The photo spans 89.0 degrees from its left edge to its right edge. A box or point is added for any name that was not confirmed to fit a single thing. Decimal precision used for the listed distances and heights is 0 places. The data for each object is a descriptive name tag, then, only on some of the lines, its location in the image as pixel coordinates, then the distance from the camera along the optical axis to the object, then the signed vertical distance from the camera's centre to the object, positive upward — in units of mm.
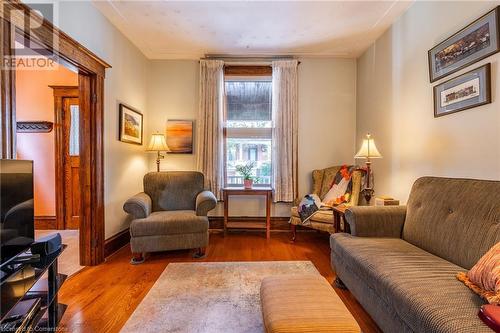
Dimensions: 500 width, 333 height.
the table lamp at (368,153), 2791 +125
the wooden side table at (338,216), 2756 -581
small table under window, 3604 -531
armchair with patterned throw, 3184 -406
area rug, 1686 -1055
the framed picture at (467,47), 1695 +886
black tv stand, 1098 -688
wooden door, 3898 +103
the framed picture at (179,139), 3951 +408
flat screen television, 1281 -229
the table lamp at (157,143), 3479 +303
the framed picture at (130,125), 3170 +537
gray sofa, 1143 -603
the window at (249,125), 4004 +628
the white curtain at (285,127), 3844 +572
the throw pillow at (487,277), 1110 -534
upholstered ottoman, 1147 -714
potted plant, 3719 -121
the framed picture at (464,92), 1768 +553
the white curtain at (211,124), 3848 +622
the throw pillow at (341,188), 3399 -319
